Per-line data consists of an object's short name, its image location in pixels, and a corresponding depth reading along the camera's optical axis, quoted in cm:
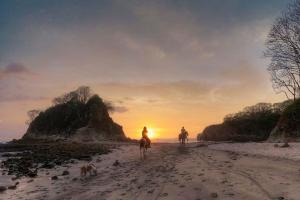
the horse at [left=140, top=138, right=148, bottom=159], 2011
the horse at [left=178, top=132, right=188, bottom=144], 3278
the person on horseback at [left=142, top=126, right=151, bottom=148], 2136
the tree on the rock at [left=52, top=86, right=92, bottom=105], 5909
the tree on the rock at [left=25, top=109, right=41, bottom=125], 6526
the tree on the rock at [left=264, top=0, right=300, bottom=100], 2338
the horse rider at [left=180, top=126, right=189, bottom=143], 3295
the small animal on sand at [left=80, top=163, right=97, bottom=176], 1179
